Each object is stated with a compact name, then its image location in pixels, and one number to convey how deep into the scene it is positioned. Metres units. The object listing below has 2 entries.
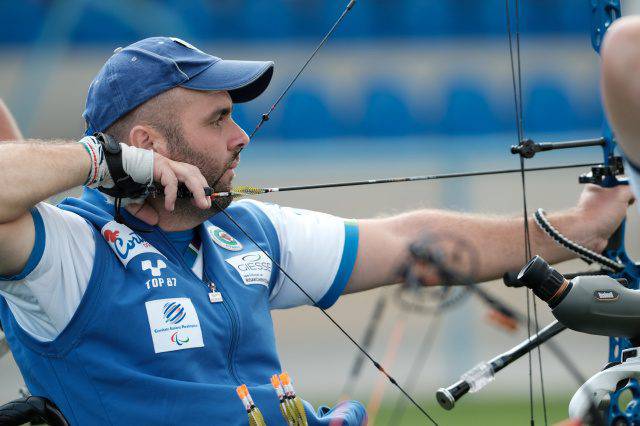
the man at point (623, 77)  7.25
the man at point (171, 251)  7.64
